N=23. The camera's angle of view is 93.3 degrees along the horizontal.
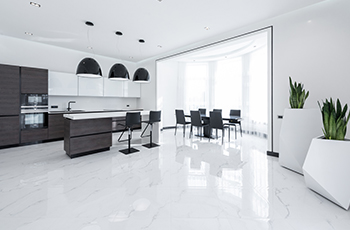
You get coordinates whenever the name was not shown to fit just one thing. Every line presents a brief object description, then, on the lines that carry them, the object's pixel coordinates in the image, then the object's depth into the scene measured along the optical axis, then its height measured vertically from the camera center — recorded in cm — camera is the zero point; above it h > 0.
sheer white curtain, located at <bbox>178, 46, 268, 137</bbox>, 580 +111
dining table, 552 -53
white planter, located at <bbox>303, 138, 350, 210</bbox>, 192 -68
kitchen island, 343 -43
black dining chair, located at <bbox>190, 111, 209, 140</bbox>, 531 -18
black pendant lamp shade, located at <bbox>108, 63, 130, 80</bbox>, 395 +99
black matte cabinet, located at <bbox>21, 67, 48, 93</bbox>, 431 +90
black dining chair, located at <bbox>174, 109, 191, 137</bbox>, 591 -13
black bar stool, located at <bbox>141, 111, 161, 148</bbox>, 437 -15
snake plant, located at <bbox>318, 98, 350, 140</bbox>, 208 -10
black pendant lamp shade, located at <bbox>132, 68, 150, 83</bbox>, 448 +103
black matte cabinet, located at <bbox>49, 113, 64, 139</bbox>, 484 -38
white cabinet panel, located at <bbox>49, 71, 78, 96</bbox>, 502 +94
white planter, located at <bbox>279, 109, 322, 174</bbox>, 278 -34
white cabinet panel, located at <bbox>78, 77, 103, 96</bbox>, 564 +96
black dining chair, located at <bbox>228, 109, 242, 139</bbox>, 595 +2
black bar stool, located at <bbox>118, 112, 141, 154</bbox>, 386 -16
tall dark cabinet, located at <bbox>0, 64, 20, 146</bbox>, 405 +23
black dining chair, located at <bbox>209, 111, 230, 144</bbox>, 491 -22
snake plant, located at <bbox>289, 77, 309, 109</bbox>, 288 +29
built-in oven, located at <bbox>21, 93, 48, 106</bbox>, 434 +38
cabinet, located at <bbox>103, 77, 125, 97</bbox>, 627 +100
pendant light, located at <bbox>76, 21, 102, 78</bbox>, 342 +94
